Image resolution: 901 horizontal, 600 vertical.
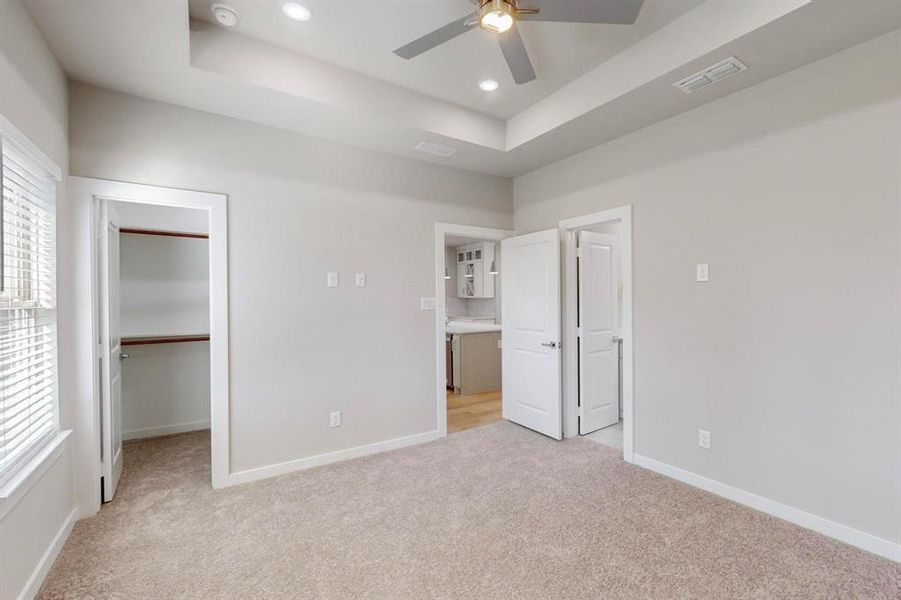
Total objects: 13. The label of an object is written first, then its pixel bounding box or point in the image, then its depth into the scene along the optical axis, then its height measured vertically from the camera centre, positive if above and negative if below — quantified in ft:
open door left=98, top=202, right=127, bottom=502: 8.80 -0.99
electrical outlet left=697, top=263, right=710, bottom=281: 9.46 +0.56
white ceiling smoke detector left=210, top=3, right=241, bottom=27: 7.37 +5.23
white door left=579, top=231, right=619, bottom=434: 13.21 -1.14
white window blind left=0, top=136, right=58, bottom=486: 5.98 -0.12
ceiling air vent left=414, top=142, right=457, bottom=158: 11.52 +4.29
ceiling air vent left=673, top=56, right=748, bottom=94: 7.79 +4.36
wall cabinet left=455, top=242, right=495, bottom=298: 23.32 +1.68
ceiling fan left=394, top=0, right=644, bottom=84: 5.99 +4.25
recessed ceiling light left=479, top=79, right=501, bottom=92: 9.94 +5.19
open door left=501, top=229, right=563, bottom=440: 12.84 -1.07
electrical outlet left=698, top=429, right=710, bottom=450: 9.52 -3.28
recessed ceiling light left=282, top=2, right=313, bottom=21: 7.32 +5.21
